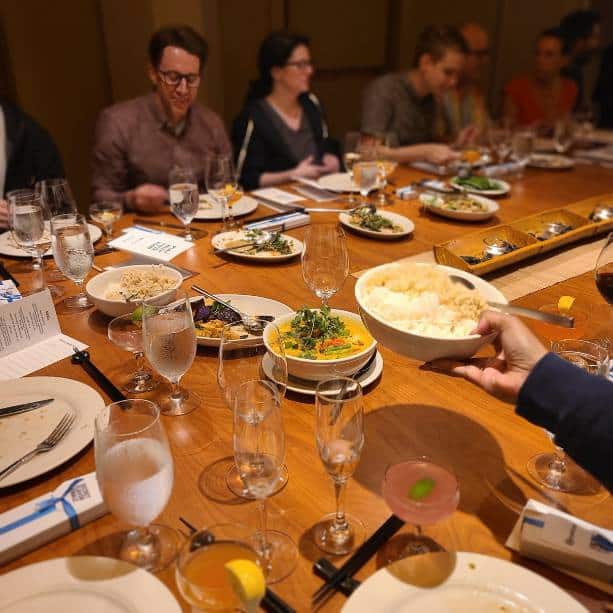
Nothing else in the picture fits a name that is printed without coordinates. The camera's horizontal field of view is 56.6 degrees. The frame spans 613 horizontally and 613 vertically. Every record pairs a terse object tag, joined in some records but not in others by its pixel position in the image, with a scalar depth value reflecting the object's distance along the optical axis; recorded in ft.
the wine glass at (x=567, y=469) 3.15
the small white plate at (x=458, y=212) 7.13
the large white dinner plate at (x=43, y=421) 3.15
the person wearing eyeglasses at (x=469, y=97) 13.05
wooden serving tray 5.66
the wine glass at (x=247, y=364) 3.50
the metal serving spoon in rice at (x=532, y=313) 3.04
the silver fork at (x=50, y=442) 3.11
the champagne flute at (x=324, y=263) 4.72
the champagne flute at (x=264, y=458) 2.68
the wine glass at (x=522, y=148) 9.42
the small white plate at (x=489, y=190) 8.11
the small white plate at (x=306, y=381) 3.78
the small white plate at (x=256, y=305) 4.75
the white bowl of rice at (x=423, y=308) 3.14
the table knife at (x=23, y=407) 3.54
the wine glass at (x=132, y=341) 3.98
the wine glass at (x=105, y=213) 6.30
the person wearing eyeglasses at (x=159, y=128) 8.63
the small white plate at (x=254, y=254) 5.86
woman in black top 10.17
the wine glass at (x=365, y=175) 7.36
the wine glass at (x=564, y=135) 10.55
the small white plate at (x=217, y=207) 7.23
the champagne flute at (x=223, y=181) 6.79
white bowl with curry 3.72
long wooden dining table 2.76
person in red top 14.71
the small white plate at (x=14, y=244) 6.08
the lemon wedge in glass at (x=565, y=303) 4.76
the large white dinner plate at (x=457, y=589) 2.38
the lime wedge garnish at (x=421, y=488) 2.67
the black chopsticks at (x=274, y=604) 2.41
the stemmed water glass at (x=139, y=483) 2.53
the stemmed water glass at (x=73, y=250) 4.69
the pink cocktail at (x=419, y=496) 2.60
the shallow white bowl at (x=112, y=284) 4.41
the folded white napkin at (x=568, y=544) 2.53
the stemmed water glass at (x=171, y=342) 3.54
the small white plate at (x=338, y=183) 8.27
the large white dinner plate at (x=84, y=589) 2.39
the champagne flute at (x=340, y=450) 2.75
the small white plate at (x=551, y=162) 9.84
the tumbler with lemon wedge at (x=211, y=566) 2.23
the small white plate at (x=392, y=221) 6.56
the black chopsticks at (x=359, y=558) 2.50
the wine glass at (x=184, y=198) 6.24
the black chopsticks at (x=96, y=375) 3.82
